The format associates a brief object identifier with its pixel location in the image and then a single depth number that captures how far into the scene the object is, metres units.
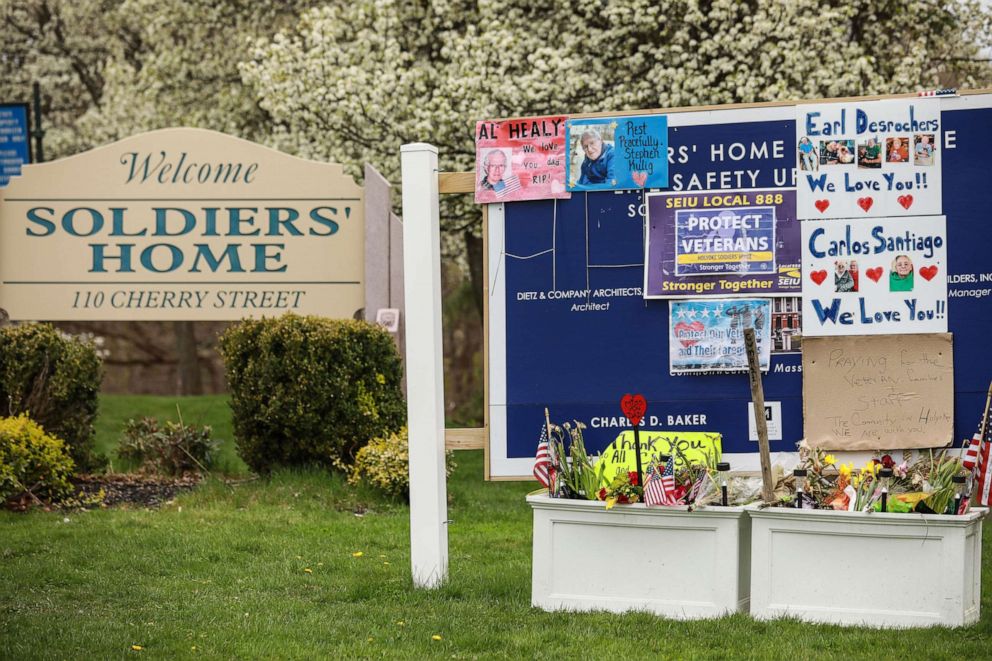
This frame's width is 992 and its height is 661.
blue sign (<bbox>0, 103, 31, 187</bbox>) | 15.86
